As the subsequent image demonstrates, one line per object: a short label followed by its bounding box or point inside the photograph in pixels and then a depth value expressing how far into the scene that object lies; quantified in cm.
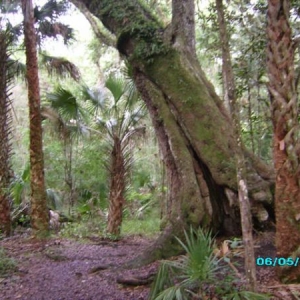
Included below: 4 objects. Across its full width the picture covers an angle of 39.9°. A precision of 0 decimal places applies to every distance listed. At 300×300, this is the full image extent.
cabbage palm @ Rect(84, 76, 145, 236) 1037
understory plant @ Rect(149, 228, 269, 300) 438
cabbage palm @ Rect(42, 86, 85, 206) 1059
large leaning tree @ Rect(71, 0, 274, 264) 664
